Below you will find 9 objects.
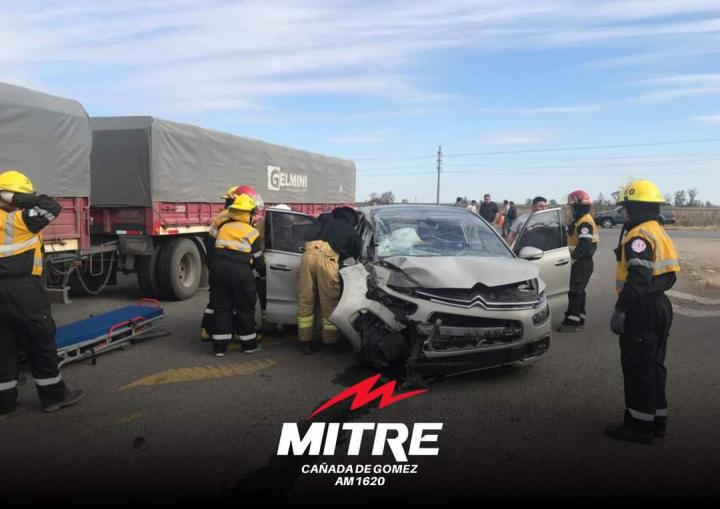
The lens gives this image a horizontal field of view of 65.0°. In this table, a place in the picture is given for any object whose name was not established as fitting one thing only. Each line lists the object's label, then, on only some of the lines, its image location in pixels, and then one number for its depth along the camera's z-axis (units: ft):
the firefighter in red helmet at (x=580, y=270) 24.11
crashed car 15.53
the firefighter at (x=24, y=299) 13.92
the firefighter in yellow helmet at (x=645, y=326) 12.69
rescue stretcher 18.10
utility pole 188.03
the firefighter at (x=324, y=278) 19.81
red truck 24.73
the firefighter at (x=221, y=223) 20.43
